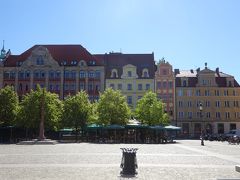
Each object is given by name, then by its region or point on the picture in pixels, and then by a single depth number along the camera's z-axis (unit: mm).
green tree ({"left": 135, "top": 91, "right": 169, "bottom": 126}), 40242
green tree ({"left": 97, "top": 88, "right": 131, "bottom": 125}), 36977
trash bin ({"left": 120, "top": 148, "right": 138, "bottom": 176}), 9556
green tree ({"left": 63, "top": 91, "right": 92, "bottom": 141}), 36222
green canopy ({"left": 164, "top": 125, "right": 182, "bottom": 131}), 32598
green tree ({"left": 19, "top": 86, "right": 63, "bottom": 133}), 34240
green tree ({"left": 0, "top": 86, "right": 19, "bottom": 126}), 36543
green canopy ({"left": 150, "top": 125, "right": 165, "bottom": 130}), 32315
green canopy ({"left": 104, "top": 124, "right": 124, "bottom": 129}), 31635
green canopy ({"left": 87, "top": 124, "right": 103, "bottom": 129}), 32437
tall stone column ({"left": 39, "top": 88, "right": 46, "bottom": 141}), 29521
